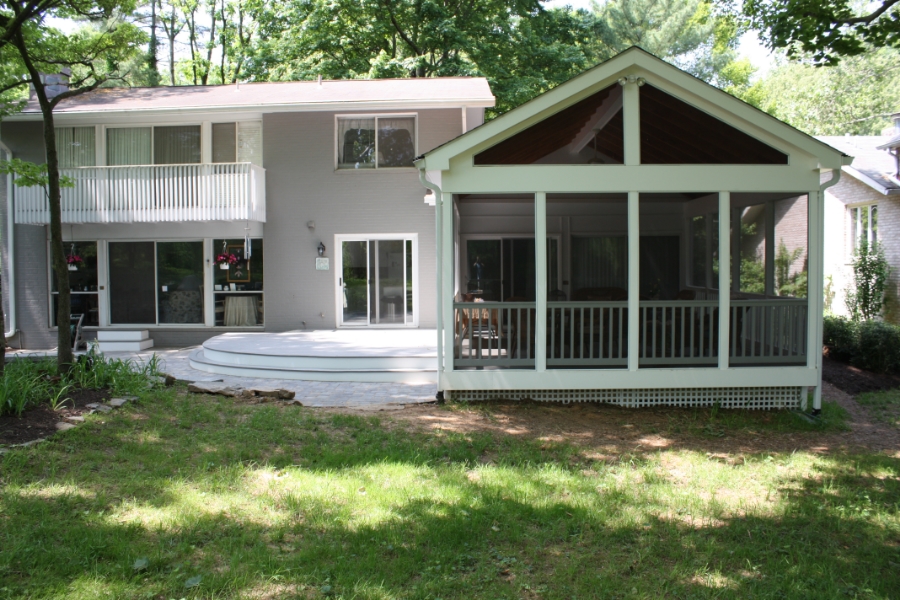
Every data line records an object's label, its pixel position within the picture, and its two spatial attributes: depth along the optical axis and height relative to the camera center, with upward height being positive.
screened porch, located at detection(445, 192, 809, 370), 8.76 +0.04
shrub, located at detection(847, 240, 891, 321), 14.98 -0.02
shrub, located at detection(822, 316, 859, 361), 12.74 -1.13
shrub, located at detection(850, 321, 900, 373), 12.11 -1.26
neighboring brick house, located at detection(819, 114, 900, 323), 15.05 +1.57
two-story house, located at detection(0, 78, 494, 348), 15.31 +1.63
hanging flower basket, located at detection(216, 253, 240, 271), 15.82 +0.53
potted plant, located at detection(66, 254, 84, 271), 16.14 +0.54
